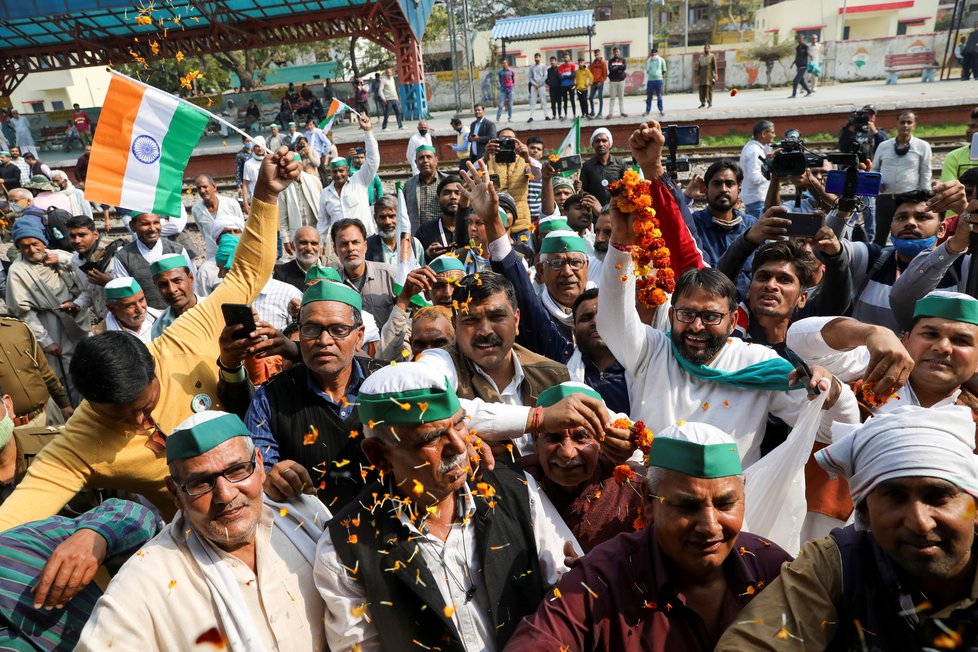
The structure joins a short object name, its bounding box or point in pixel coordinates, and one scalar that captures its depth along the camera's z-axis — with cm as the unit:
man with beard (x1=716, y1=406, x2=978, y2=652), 191
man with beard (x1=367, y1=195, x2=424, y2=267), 711
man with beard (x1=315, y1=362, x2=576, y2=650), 232
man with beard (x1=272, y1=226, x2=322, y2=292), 630
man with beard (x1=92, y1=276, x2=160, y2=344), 521
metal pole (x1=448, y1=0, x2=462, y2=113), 2306
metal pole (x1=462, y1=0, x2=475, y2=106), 2319
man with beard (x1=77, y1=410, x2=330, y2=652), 224
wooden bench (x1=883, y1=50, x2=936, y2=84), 2933
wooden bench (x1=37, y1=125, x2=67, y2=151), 2756
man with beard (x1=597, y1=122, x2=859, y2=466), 319
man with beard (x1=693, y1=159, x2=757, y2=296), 569
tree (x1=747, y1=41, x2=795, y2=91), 2970
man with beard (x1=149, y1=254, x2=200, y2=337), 521
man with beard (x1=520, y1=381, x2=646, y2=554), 274
